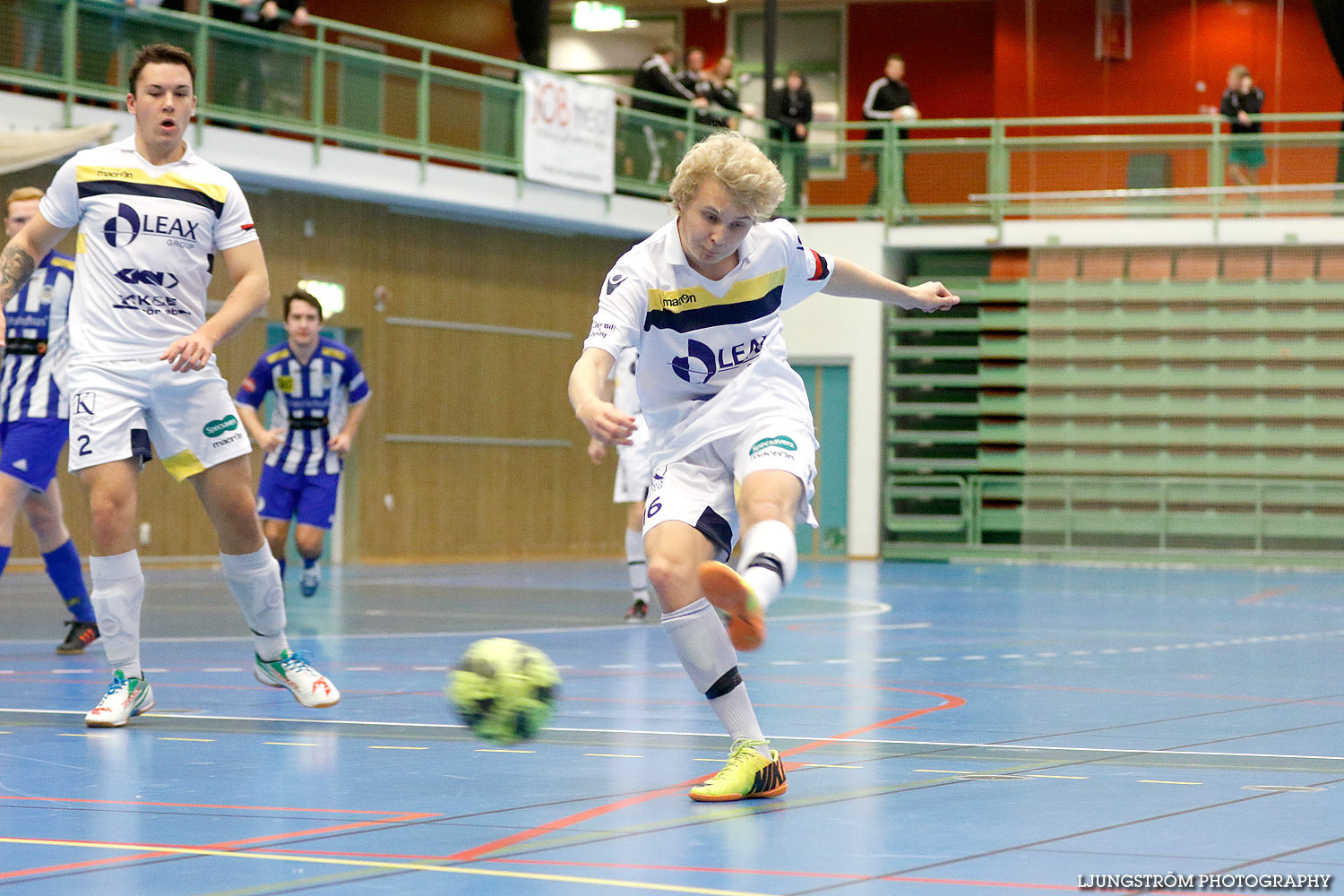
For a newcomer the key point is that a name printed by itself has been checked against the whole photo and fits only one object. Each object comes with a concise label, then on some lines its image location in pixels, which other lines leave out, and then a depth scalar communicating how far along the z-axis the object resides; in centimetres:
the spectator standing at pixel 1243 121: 2370
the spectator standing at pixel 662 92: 2344
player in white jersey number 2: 646
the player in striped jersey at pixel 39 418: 858
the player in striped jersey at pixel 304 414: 1282
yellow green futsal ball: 523
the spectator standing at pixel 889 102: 2527
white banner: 2161
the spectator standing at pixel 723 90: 2417
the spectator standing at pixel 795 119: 2525
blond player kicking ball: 494
